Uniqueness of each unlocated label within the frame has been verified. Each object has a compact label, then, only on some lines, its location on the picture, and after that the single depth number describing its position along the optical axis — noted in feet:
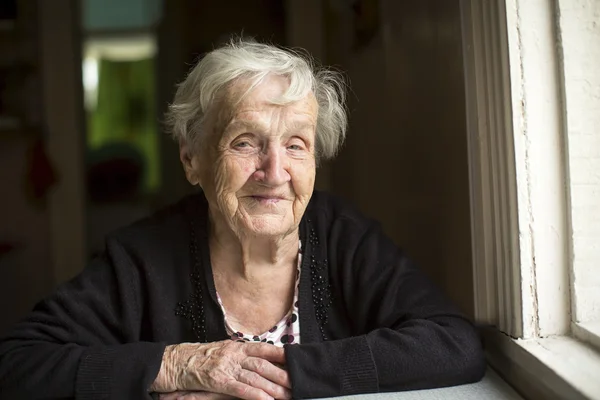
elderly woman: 4.01
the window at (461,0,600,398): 3.98
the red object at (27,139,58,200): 12.62
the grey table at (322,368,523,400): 3.95
